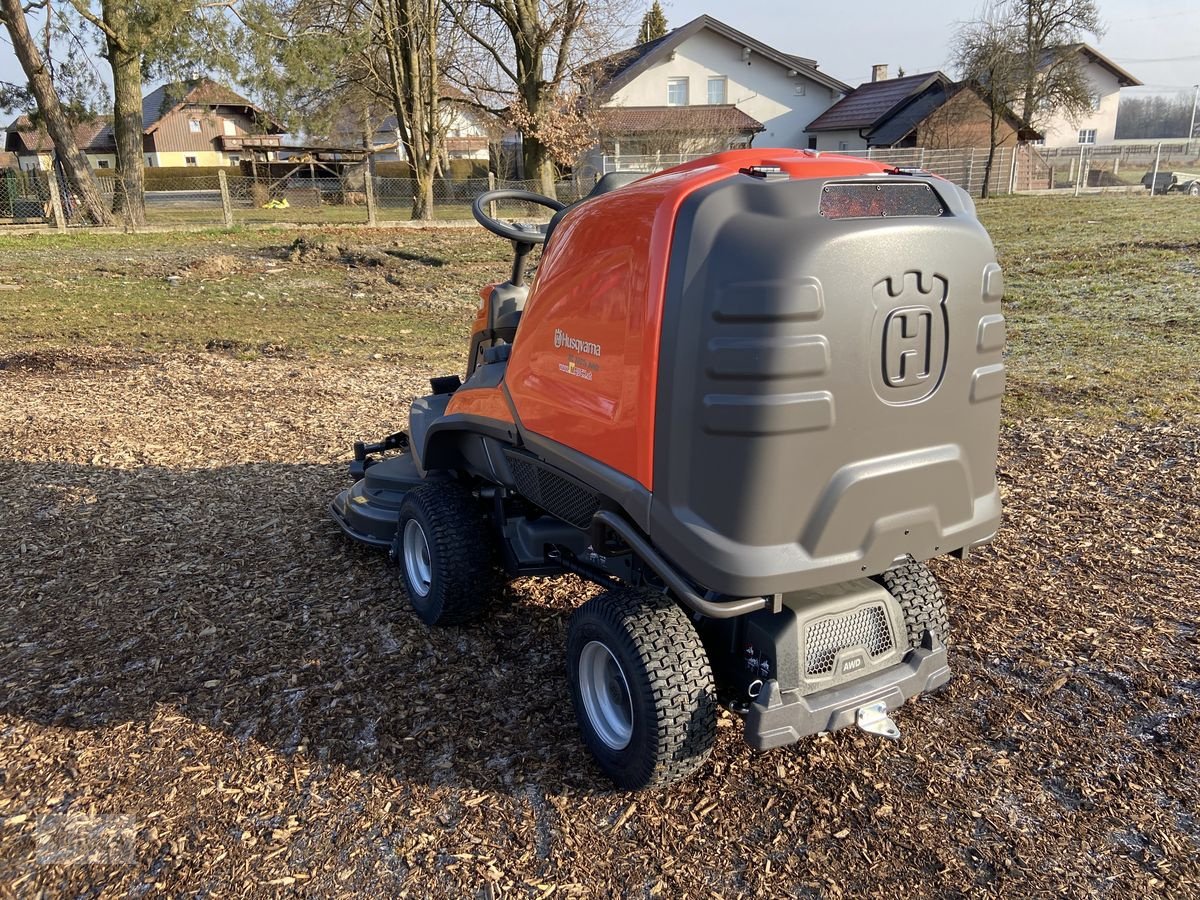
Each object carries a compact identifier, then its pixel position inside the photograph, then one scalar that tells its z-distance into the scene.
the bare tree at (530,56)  22.62
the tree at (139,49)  16.92
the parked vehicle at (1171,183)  27.14
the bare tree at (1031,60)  27.77
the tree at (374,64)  18.59
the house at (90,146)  52.81
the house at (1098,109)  41.58
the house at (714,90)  35.09
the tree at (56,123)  17.30
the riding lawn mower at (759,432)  2.12
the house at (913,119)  30.14
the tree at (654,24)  54.94
